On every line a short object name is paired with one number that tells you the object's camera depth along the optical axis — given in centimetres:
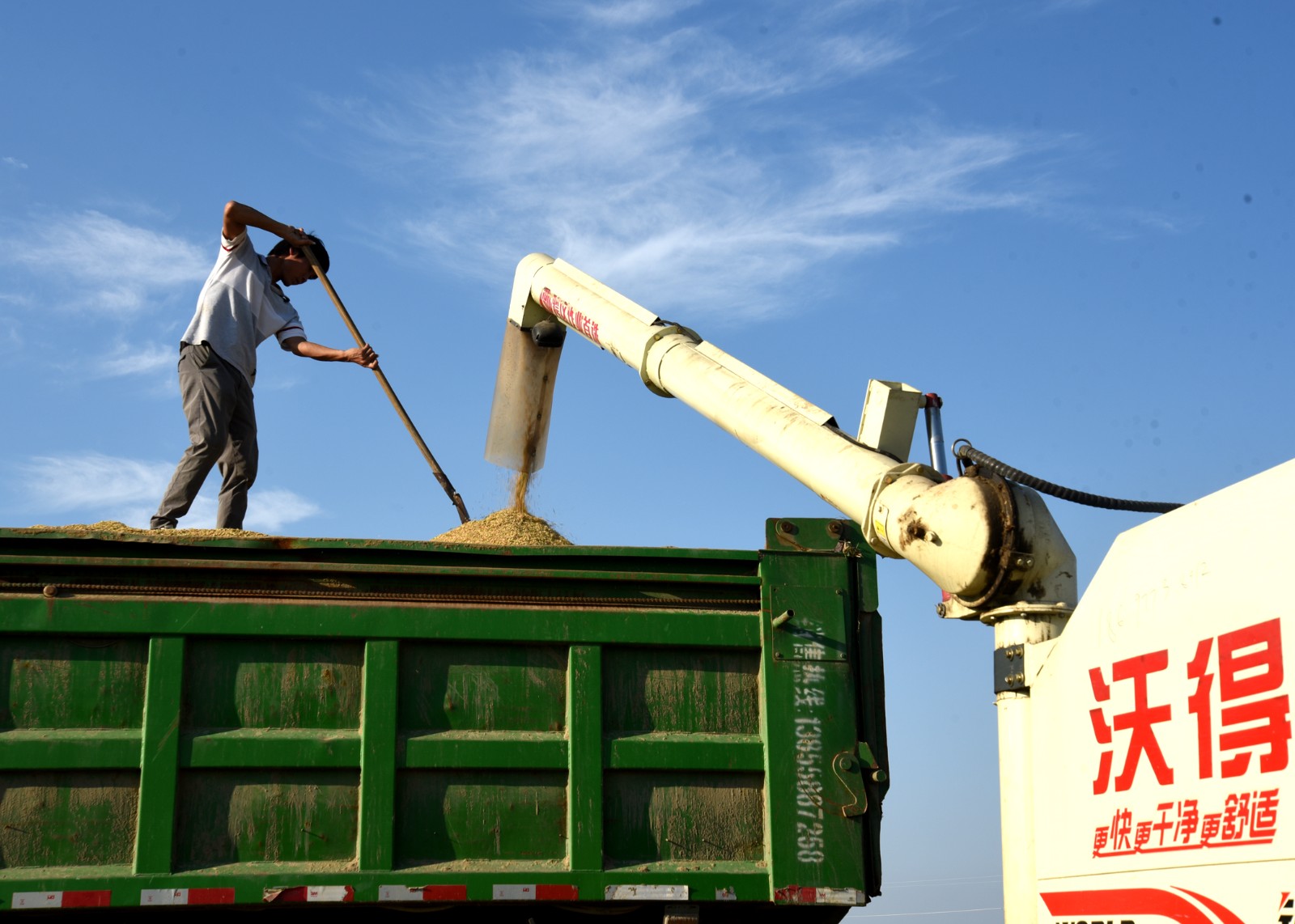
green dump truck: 376
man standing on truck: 559
